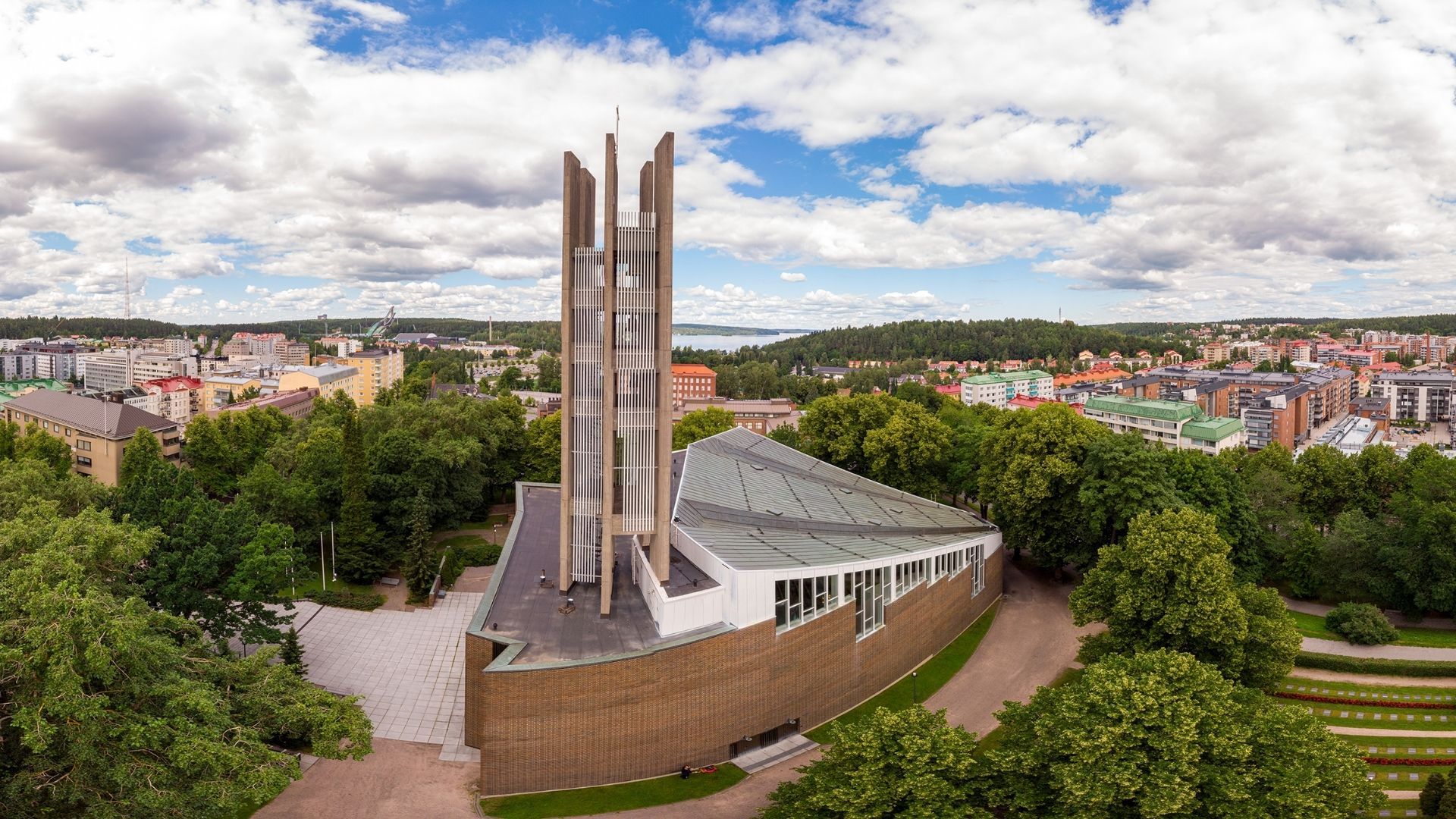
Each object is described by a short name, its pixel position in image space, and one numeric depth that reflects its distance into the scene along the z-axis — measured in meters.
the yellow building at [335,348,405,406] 135.25
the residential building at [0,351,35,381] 169.25
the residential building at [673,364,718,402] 132.25
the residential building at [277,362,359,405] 115.12
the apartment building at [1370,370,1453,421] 113.69
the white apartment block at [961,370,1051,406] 130.75
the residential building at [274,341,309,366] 193.50
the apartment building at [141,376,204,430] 101.81
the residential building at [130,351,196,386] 148.00
